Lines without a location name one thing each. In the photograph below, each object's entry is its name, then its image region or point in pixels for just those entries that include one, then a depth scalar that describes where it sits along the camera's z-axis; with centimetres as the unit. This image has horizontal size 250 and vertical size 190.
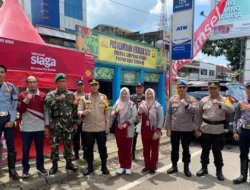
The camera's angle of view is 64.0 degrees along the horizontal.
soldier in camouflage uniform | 355
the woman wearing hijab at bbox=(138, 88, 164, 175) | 377
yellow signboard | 746
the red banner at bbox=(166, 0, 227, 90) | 814
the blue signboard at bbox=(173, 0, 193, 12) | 699
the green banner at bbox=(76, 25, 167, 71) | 662
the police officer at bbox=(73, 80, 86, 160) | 442
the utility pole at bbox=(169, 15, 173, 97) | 734
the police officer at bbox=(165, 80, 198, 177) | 371
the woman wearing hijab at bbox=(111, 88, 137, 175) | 374
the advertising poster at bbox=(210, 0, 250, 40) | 1140
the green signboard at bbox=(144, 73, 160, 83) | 959
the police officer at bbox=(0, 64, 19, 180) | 323
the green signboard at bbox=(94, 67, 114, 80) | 736
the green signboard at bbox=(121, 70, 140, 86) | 849
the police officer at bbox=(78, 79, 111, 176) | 367
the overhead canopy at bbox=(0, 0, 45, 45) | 509
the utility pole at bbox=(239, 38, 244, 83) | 1170
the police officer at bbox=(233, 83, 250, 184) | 340
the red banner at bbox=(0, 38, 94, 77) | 413
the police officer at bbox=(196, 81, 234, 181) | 360
